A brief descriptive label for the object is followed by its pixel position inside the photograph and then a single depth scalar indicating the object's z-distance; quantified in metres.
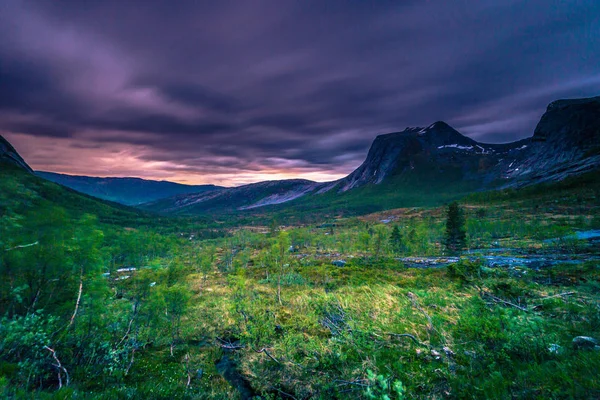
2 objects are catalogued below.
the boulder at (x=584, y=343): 6.54
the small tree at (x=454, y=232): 54.66
